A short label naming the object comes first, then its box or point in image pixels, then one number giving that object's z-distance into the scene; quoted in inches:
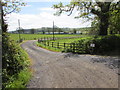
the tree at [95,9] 522.3
